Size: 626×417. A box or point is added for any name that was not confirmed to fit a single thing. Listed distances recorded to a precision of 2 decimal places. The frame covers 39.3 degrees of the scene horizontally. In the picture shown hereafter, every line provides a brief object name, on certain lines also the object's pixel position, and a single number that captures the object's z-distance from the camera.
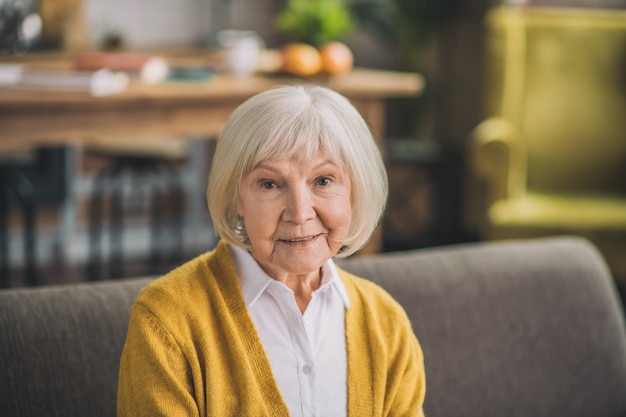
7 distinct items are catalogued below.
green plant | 3.10
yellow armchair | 3.54
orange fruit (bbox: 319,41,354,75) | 3.01
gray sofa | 1.24
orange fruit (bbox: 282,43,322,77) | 2.95
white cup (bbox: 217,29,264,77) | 3.06
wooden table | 2.47
